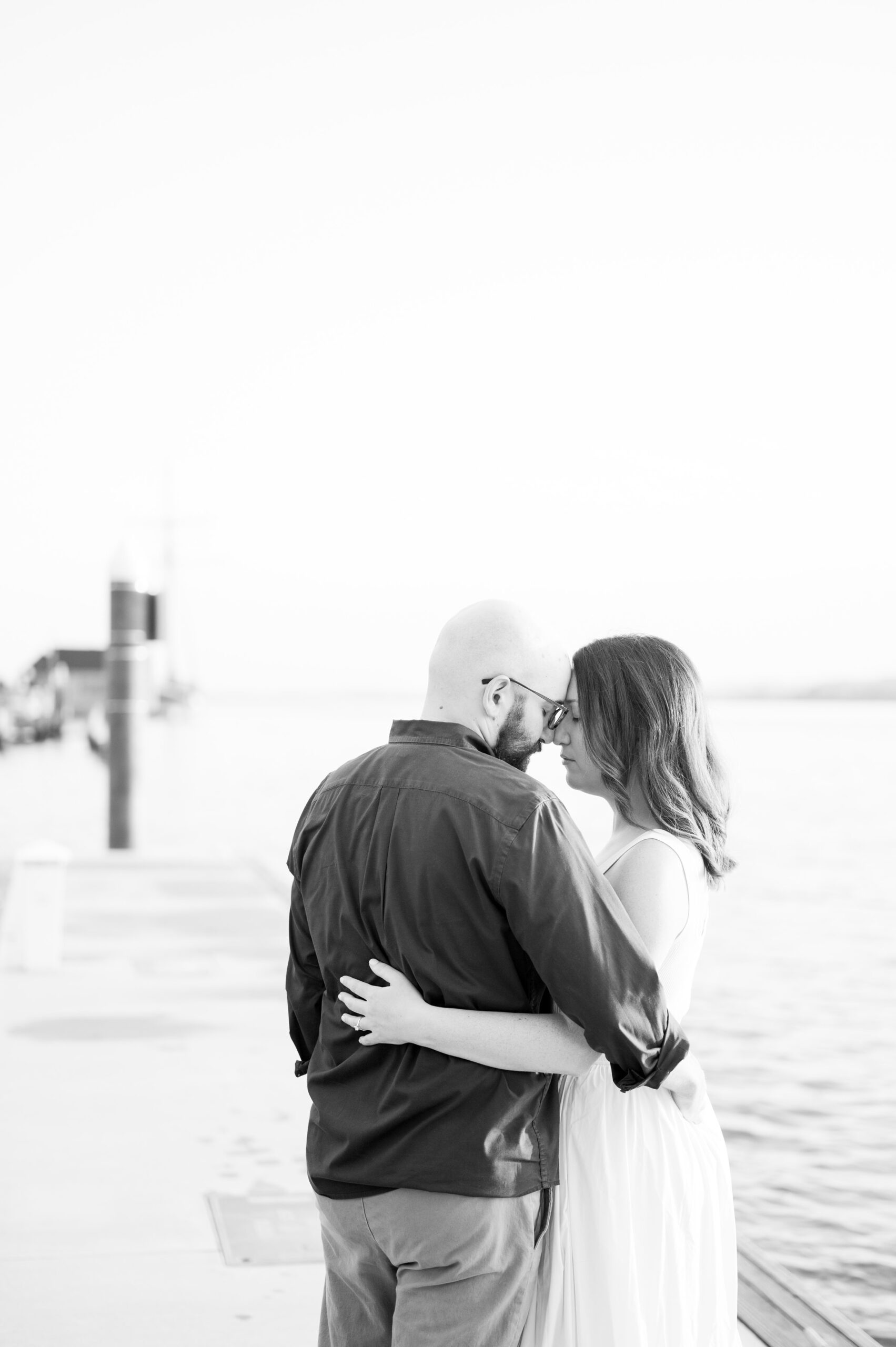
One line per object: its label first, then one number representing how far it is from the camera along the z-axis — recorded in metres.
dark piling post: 14.53
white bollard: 8.44
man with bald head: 2.27
